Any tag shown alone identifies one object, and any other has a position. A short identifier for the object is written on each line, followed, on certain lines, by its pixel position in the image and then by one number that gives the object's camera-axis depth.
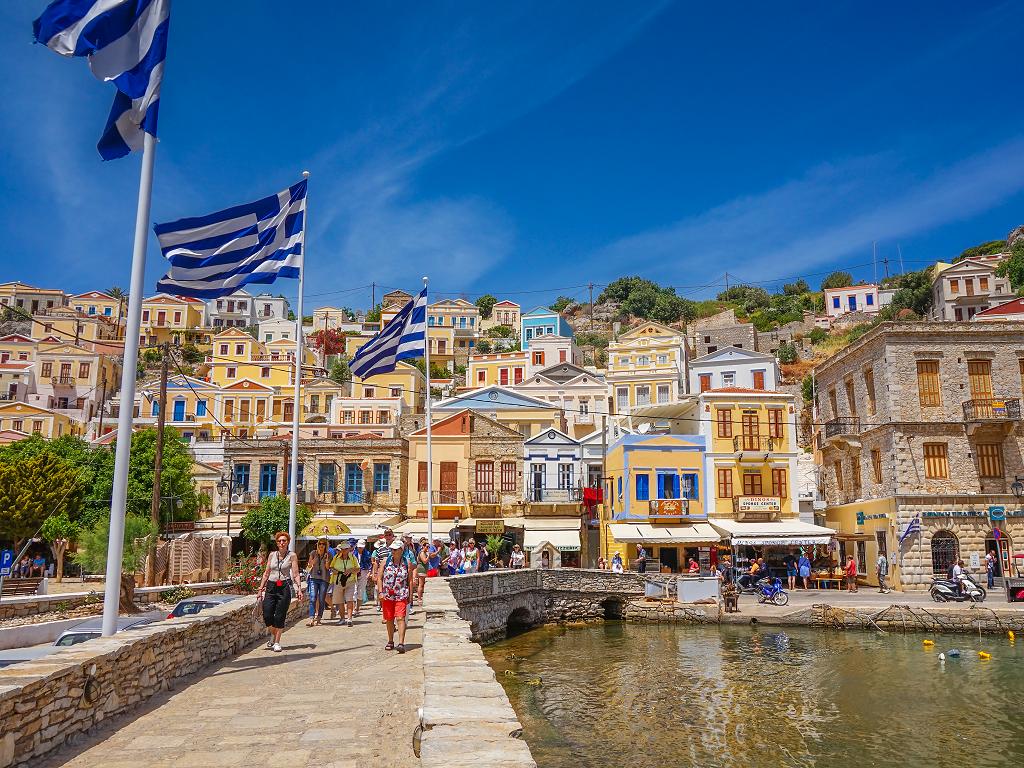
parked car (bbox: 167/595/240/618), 15.39
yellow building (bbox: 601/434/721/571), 39.38
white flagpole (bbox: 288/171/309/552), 19.34
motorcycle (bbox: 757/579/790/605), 30.88
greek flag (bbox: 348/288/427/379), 22.73
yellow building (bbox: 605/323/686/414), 64.12
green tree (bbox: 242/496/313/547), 39.62
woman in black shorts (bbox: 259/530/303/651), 12.66
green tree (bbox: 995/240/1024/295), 83.06
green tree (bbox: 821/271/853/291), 116.44
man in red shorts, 13.10
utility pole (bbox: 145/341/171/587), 27.48
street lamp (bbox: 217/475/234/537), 43.80
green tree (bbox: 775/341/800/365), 88.62
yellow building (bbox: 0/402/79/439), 68.81
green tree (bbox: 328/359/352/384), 88.38
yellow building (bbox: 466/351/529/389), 78.12
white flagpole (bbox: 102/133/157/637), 9.83
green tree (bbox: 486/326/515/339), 108.19
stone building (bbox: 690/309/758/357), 85.19
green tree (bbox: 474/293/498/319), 121.53
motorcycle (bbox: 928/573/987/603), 28.83
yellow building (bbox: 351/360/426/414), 69.56
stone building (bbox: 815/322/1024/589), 33.50
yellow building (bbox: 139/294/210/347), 99.12
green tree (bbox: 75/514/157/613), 27.56
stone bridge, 28.27
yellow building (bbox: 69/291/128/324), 105.31
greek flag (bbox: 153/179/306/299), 13.89
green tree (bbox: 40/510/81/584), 39.72
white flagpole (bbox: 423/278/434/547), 23.98
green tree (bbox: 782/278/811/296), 122.38
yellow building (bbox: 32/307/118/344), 94.44
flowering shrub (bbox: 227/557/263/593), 20.94
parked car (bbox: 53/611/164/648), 12.95
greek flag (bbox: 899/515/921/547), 33.38
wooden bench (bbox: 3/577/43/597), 26.80
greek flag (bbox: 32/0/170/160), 9.68
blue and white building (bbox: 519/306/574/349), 98.31
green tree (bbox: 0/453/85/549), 39.47
